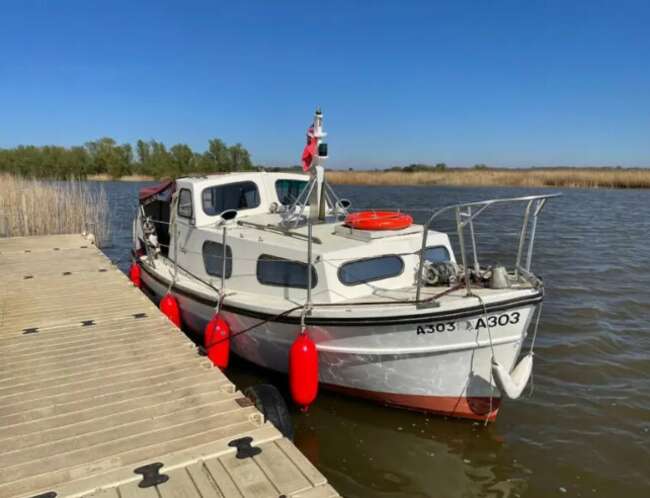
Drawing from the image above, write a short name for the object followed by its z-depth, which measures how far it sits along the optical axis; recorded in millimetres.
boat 5492
